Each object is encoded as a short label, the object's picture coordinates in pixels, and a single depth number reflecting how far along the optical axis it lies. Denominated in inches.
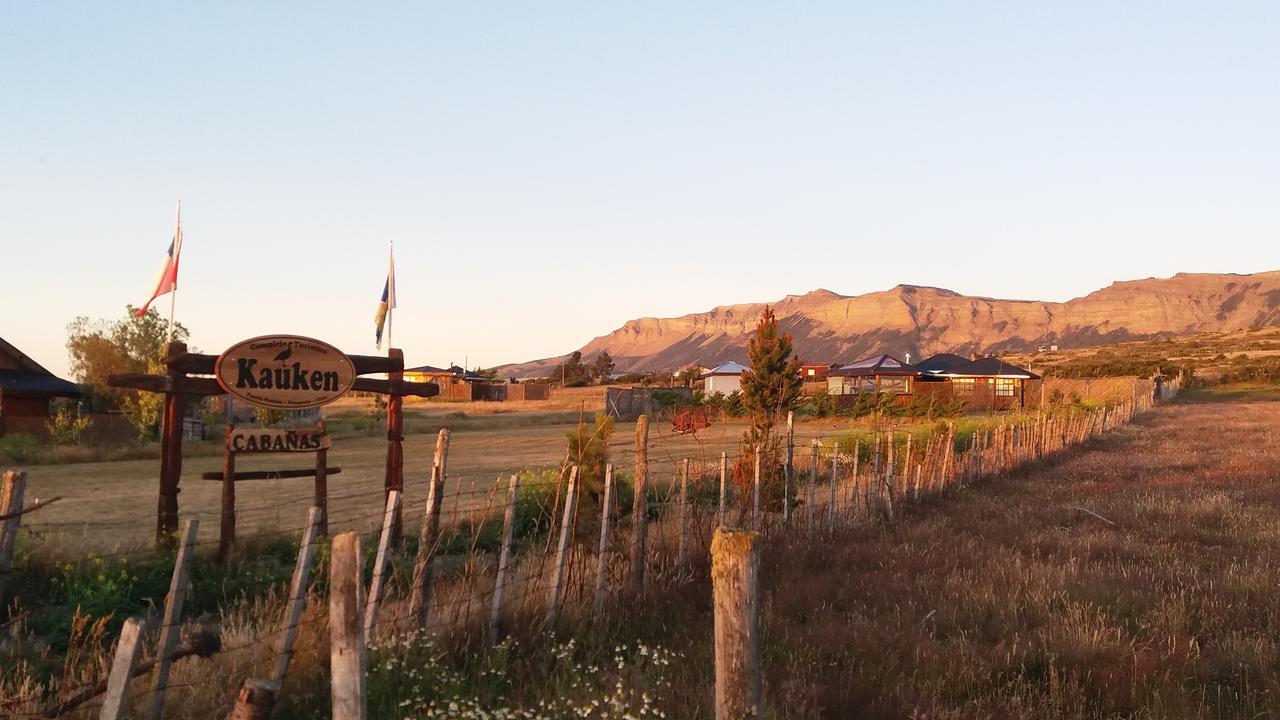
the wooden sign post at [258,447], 382.9
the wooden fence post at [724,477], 351.1
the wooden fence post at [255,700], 138.9
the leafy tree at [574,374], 4328.7
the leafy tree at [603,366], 5792.3
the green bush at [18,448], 990.4
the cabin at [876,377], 2095.2
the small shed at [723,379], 2977.4
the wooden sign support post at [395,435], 434.3
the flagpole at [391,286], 565.9
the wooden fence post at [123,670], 134.1
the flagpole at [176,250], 553.3
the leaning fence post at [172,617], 158.6
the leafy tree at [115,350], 1387.8
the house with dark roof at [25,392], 1185.4
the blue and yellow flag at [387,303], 569.3
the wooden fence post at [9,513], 176.9
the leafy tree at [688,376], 3639.3
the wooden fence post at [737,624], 153.3
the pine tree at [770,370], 973.2
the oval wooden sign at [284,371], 368.8
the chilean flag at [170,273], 553.7
